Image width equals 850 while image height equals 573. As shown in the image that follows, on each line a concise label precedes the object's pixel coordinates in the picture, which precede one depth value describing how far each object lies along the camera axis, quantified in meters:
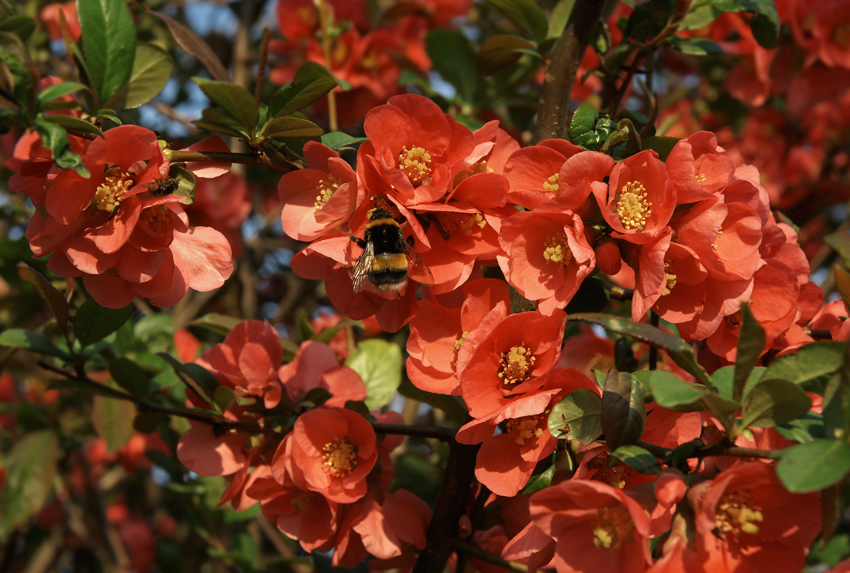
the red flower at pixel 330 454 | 0.48
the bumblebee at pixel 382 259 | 0.47
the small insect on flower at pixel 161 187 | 0.46
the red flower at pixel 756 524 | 0.43
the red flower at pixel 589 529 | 0.43
